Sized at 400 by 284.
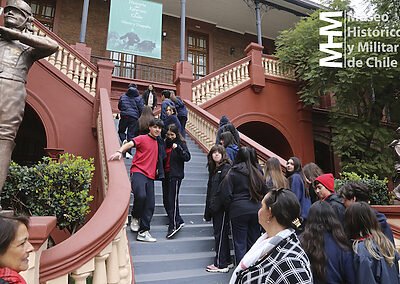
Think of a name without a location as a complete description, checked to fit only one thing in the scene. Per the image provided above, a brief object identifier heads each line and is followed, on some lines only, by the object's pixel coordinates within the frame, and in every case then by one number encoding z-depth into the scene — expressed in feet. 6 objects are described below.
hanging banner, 34.09
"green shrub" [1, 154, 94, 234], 14.03
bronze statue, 10.00
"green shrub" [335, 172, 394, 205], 22.48
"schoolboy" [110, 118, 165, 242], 13.33
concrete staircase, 12.11
